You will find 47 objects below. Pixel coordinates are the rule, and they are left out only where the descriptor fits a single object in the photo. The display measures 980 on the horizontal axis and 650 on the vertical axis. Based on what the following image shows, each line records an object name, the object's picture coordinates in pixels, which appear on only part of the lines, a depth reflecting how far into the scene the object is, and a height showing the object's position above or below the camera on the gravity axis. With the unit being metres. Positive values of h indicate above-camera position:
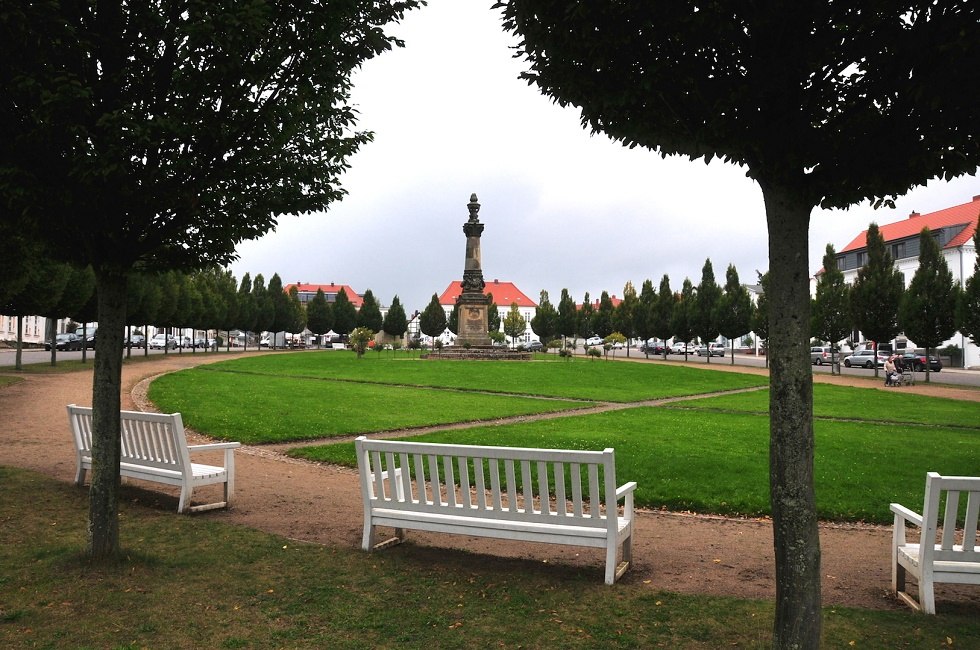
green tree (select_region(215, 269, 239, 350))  64.54 +2.22
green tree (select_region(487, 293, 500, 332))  107.86 +1.77
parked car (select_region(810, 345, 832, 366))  55.43 -1.87
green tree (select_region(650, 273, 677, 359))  65.44 +1.43
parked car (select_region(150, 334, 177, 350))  68.75 -1.76
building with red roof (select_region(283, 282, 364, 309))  135.00 +7.15
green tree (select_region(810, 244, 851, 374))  45.34 +1.26
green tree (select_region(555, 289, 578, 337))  85.56 +1.49
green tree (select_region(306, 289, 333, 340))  90.00 +1.49
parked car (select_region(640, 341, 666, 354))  79.44 -2.10
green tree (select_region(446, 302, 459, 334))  111.44 +1.10
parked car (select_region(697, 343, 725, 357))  76.42 -2.19
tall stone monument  51.06 +1.18
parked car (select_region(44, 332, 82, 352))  55.00 -1.43
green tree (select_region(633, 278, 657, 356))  67.50 +1.28
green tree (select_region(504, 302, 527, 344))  92.19 +0.62
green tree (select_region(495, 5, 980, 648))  3.31 +1.08
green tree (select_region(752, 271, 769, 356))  49.84 +0.89
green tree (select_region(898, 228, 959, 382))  35.97 +1.41
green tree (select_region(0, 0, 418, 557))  4.61 +1.46
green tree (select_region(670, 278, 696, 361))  58.88 +1.06
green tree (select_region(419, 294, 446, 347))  95.44 +1.19
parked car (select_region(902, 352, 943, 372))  43.66 -1.87
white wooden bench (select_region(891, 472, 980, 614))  4.26 -1.38
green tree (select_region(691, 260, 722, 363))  57.18 +1.80
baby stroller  31.08 -2.05
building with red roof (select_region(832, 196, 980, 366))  55.03 +8.21
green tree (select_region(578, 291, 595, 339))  90.44 +1.09
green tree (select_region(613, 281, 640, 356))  76.75 +1.56
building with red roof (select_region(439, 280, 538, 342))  137.00 +6.47
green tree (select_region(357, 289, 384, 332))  93.81 +1.88
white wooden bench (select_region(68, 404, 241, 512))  6.88 -1.38
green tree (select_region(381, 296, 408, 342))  95.50 +1.12
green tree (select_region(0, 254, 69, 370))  26.92 +1.23
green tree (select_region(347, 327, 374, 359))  49.94 -0.90
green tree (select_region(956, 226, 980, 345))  32.03 +1.28
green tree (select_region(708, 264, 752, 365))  55.72 +1.45
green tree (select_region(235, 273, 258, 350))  68.18 +1.40
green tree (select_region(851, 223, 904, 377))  39.84 +1.89
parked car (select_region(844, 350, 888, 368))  50.94 -1.99
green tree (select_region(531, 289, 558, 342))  89.12 +1.01
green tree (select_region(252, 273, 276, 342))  74.12 +1.50
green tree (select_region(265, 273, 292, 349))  78.69 +1.79
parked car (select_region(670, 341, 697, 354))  83.89 -2.22
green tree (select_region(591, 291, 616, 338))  85.00 +1.15
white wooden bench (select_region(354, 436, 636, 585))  4.85 -1.36
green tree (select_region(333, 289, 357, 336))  92.88 +1.71
